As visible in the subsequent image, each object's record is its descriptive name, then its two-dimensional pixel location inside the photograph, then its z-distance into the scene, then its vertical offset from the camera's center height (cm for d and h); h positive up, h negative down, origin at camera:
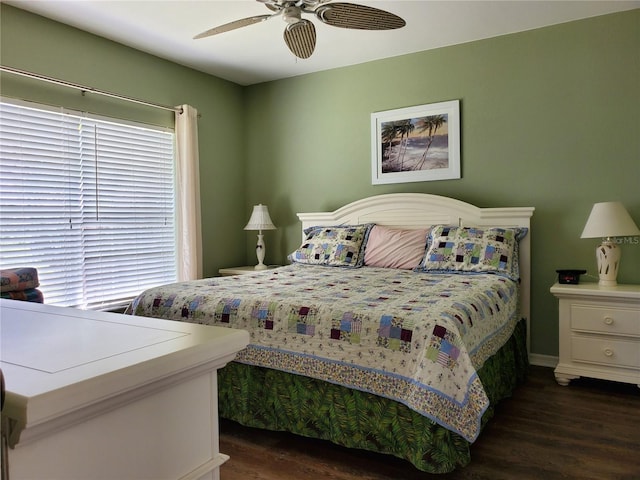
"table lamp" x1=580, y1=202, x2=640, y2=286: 296 -6
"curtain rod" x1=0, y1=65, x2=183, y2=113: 300 +101
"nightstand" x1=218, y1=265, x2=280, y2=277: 443 -41
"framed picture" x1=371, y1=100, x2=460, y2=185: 386 +68
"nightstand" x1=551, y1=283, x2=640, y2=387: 288 -69
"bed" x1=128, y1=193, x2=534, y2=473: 188 -52
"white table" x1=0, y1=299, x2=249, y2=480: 45 -18
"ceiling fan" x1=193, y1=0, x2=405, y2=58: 229 +103
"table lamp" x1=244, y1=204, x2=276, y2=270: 446 +2
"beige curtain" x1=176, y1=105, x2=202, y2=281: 414 +25
